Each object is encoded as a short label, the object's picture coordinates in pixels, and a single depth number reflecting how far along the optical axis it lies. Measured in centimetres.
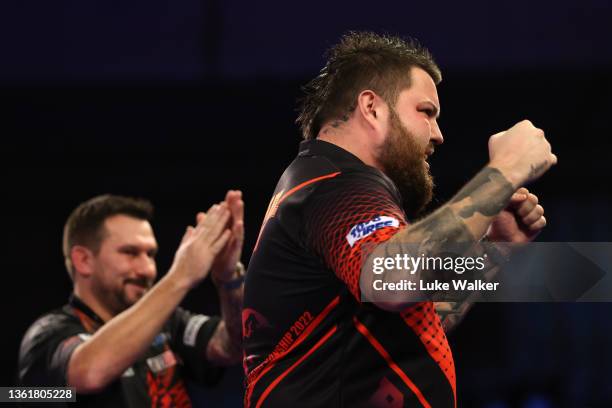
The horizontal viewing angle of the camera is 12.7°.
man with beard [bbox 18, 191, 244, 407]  460
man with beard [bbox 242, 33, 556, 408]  371
